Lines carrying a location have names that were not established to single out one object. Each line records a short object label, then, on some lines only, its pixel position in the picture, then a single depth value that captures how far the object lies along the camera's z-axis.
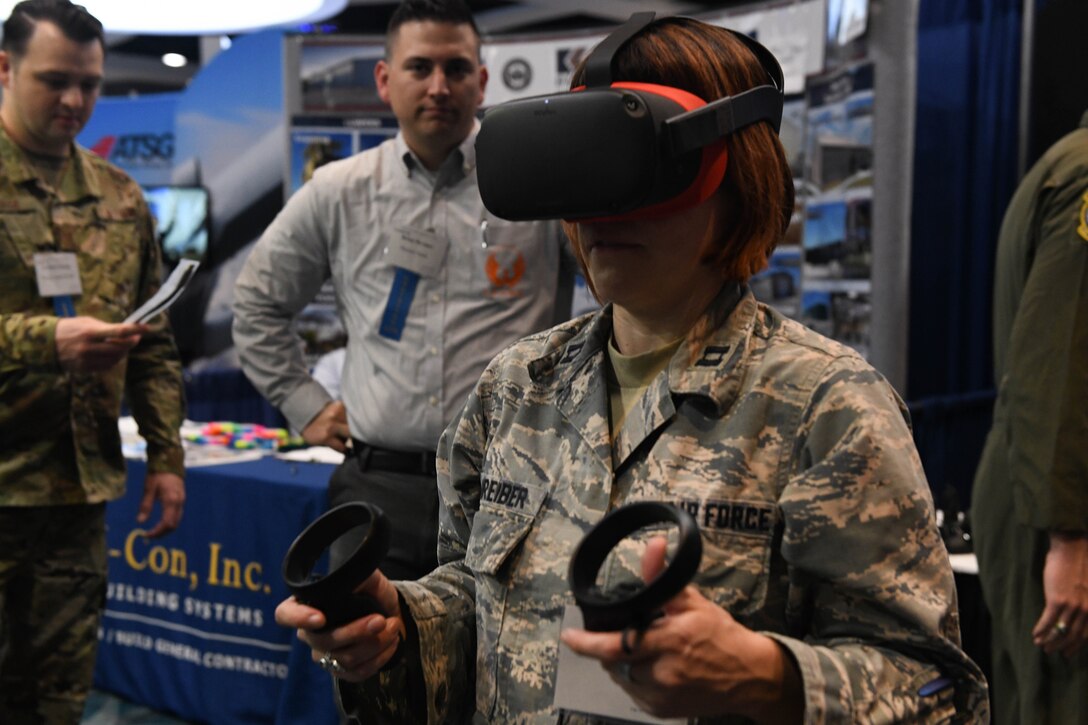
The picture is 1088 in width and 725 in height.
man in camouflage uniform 2.34
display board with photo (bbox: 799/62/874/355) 4.16
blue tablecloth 3.20
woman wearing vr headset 0.87
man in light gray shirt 2.43
